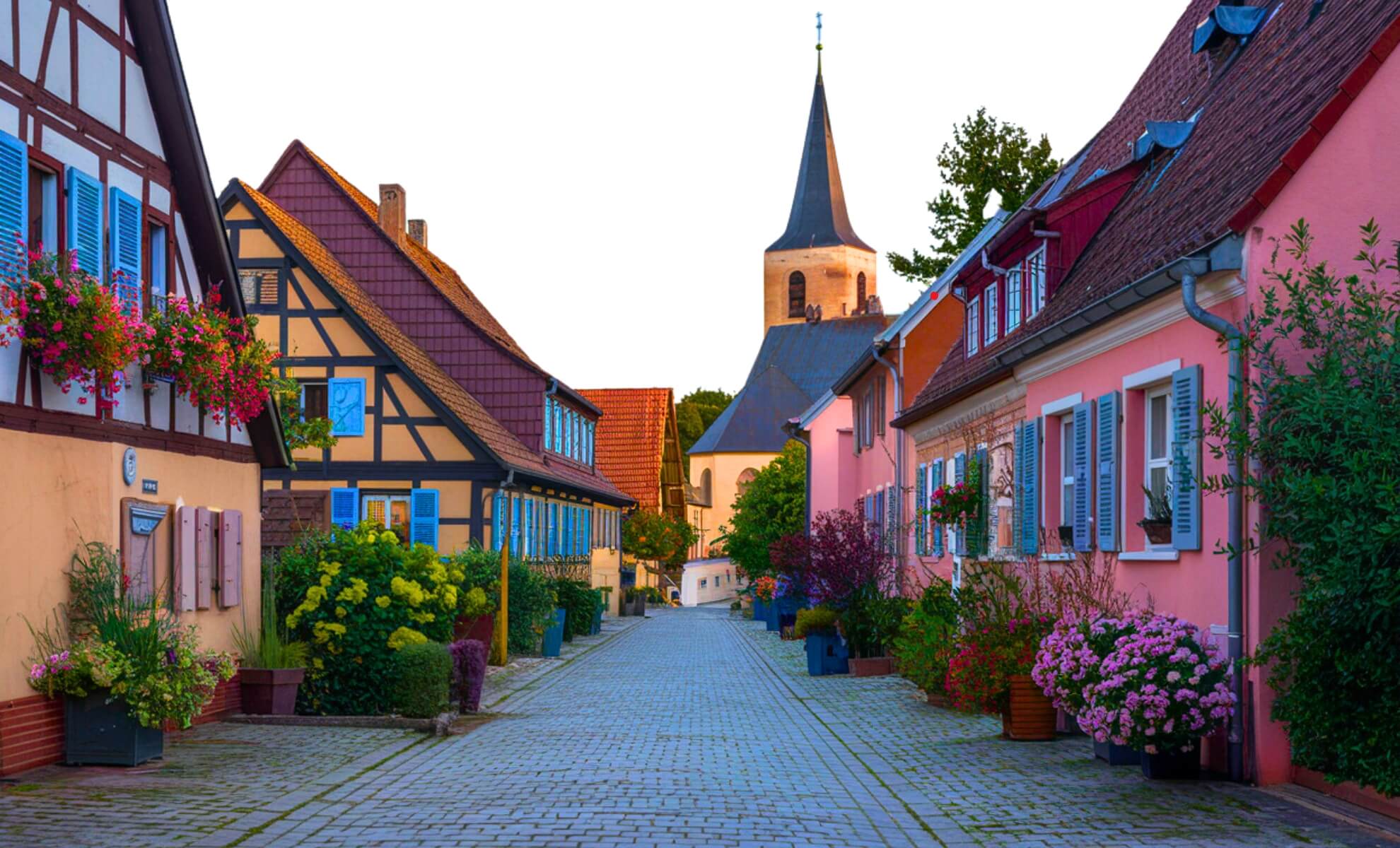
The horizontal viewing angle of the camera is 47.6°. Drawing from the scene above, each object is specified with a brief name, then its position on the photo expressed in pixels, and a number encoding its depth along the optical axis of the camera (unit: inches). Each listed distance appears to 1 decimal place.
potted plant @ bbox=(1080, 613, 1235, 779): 389.1
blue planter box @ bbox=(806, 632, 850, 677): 845.2
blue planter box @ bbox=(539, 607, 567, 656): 995.3
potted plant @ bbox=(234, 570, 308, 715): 566.3
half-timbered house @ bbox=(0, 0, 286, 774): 425.1
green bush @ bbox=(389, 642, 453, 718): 571.2
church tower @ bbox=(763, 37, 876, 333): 3567.9
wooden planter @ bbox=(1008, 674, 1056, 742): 507.8
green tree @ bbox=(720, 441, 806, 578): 1779.0
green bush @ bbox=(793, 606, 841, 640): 848.3
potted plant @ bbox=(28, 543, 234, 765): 424.2
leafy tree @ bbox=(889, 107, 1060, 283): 1336.1
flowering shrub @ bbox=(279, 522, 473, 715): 589.6
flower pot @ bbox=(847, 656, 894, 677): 841.5
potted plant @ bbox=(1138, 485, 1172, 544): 450.0
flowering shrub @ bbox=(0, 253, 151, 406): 423.2
